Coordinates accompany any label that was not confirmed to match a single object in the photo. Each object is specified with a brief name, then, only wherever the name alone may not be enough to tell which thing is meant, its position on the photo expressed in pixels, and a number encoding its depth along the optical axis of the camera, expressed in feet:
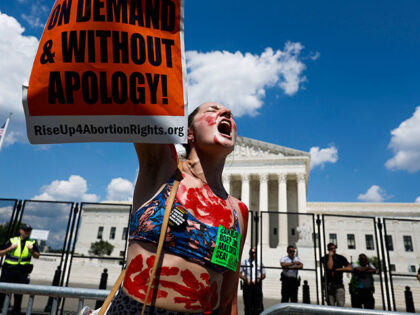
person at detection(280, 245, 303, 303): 28.89
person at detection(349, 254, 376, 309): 28.12
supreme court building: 116.16
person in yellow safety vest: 22.06
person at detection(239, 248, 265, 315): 26.80
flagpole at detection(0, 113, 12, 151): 40.20
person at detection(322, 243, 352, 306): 28.12
